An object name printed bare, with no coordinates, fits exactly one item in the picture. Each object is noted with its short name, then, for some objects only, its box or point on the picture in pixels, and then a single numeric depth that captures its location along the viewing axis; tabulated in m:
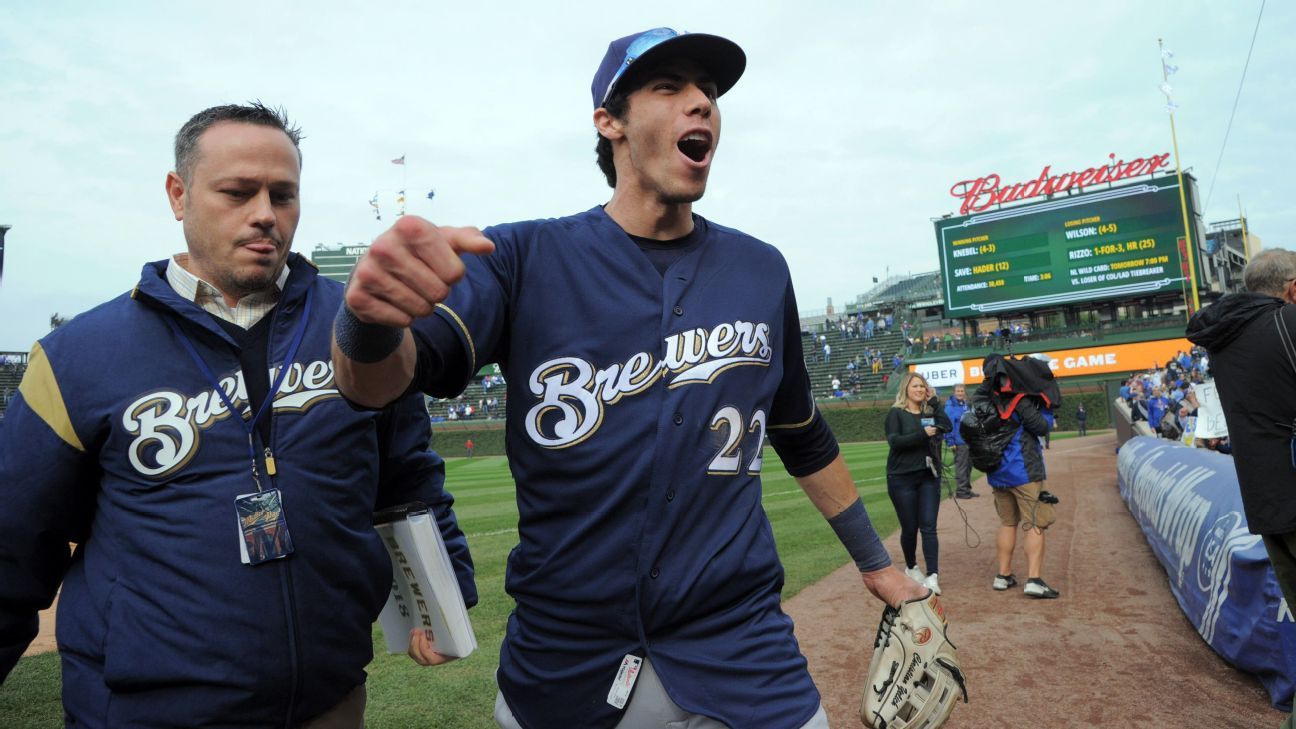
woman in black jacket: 7.04
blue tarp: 4.04
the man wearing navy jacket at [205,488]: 1.78
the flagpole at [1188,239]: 30.58
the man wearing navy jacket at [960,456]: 12.27
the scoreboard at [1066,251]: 33.53
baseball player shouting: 1.65
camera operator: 6.55
